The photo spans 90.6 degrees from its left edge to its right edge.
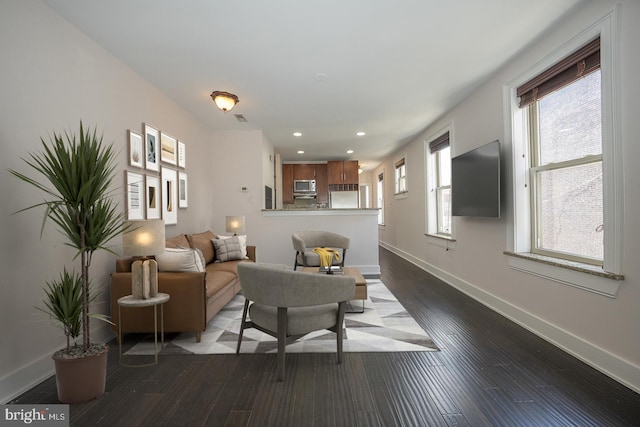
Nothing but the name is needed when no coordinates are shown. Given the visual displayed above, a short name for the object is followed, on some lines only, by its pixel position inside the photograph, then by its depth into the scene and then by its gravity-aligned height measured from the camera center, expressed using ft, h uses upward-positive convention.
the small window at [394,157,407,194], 24.38 +3.03
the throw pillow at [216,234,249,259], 15.25 -1.35
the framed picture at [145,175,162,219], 11.71 +0.76
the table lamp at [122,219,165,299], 7.97 -0.82
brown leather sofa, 8.91 -2.55
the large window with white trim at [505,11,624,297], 7.24 +1.26
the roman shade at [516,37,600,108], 7.87 +3.86
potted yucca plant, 6.23 -0.57
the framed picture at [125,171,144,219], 10.53 +0.75
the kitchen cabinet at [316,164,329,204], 28.99 +2.78
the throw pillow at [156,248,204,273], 9.36 -1.33
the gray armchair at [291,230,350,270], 17.06 -1.50
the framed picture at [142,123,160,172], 11.70 +2.65
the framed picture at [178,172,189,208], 14.32 +1.19
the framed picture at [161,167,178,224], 12.84 +0.88
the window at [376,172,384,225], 32.76 +2.18
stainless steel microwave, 28.84 +2.49
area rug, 8.75 -3.70
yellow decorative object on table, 13.49 -1.84
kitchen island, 18.93 -0.75
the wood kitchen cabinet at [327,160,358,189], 28.81 +3.73
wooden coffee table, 11.09 -2.64
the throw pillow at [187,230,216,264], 13.57 -1.24
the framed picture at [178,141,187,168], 14.40 +2.85
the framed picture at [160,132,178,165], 12.91 +2.88
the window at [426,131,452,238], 17.43 +1.52
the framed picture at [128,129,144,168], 10.77 +2.35
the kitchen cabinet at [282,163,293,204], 29.30 +2.86
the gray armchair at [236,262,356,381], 7.13 -2.00
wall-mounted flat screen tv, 11.25 +1.18
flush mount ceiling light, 12.08 +4.46
